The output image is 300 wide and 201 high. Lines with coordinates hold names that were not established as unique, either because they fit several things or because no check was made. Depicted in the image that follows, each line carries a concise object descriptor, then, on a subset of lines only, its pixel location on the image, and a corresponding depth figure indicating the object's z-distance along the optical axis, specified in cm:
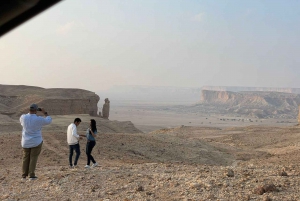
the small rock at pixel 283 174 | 684
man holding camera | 665
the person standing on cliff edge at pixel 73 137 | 834
